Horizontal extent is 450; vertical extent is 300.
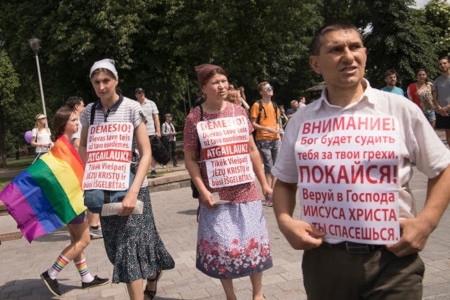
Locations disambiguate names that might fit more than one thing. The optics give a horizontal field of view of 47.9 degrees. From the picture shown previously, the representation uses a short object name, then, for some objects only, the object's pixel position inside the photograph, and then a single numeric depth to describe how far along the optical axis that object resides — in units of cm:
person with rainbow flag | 483
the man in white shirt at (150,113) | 1101
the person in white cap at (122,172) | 387
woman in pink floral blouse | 393
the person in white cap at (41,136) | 1117
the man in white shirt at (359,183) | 201
